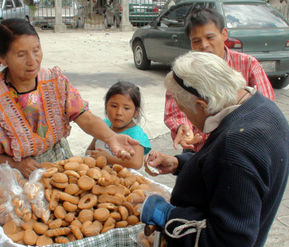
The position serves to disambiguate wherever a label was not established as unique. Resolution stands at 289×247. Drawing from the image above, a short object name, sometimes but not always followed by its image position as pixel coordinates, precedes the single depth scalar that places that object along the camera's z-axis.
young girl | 2.88
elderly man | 1.39
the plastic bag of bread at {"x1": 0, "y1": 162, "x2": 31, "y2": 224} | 2.02
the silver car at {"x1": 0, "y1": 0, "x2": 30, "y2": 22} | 14.22
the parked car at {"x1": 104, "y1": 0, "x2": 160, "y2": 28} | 18.53
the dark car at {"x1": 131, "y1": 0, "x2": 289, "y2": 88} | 6.70
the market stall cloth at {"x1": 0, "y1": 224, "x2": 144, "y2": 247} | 1.87
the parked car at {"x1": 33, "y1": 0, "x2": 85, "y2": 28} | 17.95
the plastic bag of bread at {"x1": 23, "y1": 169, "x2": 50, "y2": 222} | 2.01
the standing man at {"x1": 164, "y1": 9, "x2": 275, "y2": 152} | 2.59
